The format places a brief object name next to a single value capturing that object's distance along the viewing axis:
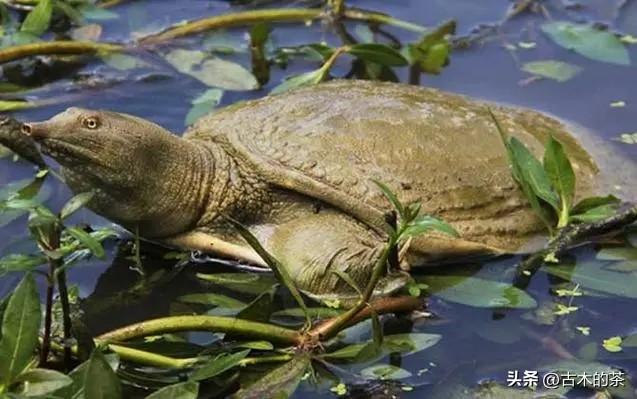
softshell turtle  6.44
